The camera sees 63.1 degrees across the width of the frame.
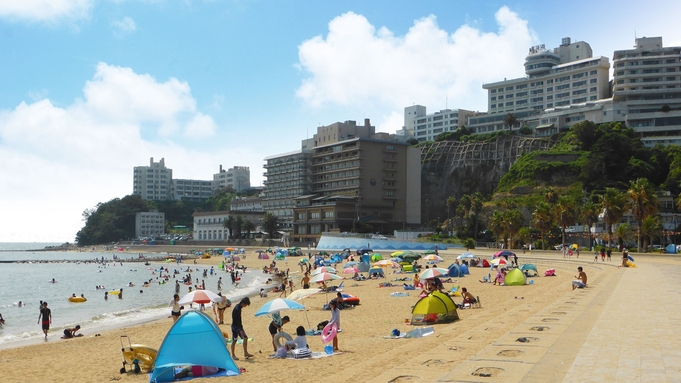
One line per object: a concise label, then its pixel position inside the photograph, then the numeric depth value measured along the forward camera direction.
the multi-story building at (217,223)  140.25
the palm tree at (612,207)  58.62
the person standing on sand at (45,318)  25.17
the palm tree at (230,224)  135.38
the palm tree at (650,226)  58.91
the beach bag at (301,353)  15.23
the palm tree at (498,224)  73.06
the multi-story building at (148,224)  194.25
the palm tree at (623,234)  62.19
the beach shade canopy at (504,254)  46.41
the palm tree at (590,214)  66.12
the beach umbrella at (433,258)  44.56
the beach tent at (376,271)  43.50
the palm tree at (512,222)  71.50
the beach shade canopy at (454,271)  40.59
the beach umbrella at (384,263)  45.07
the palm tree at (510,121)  126.75
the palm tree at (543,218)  66.89
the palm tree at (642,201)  56.44
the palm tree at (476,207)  85.62
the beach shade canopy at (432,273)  29.67
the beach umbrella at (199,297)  19.87
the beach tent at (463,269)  41.47
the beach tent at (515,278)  33.16
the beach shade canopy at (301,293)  21.42
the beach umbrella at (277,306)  16.77
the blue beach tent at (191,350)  13.67
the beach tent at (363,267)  45.62
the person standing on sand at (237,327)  15.55
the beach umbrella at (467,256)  51.66
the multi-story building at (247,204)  151.75
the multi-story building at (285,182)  134.25
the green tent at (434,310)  19.64
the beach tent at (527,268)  38.31
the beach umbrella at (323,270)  31.85
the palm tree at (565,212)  64.44
